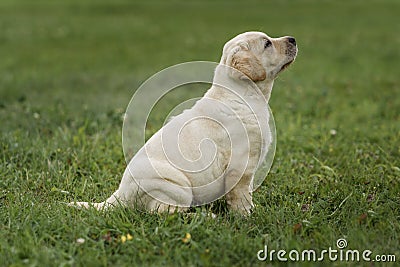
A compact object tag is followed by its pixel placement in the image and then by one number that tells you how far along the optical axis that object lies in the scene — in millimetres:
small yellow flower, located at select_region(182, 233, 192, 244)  7426
